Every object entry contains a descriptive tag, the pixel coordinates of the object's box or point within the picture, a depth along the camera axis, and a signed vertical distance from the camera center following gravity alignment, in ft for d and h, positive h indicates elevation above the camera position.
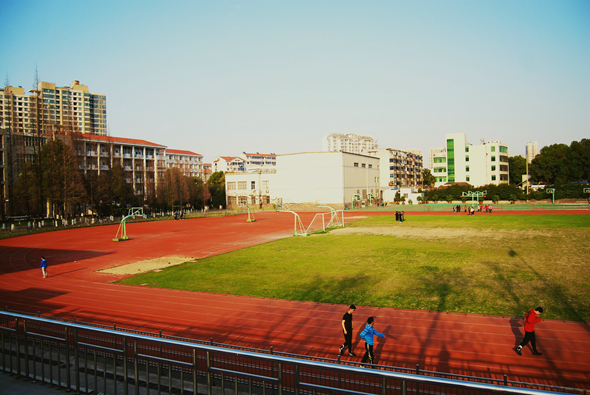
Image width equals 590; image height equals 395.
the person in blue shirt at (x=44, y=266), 65.77 -12.17
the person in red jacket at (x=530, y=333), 30.63 -12.50
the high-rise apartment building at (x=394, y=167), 367.66 +27.17
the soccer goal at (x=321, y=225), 130.95 -13.00
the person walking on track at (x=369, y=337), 29.76 -12.08
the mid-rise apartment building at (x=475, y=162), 302.86 +24.96
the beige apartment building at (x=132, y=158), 257.34 +32.34
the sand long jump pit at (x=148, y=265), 71.06 -14.27
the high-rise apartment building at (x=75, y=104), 426.51 +124.27
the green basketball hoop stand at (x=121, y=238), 116.35 -13.00
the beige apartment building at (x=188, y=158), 401.06 +45.83
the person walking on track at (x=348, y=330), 31.58 -12.14
